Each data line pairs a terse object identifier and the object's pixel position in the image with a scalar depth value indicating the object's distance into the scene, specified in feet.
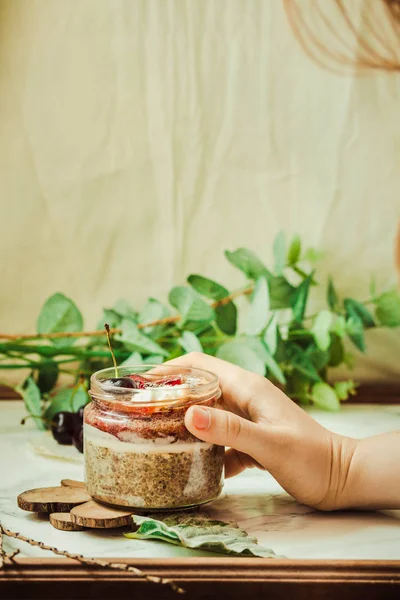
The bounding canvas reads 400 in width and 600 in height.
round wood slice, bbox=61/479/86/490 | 3.07
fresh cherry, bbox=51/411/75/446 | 3.91
